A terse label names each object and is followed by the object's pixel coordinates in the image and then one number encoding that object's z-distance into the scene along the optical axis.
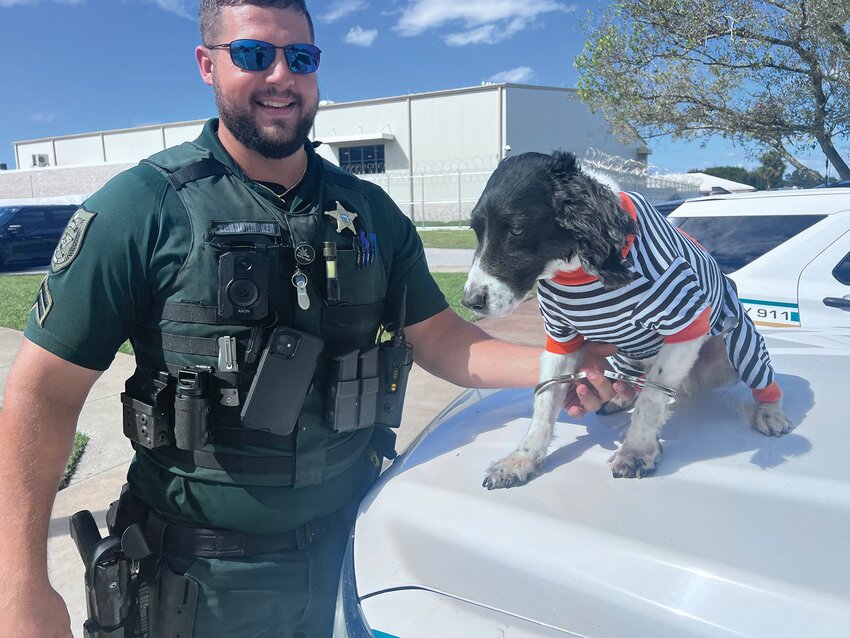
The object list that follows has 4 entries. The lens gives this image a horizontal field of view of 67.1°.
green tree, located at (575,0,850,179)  11.18
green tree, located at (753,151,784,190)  38.88
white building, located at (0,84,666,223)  31.44
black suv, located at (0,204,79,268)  15.73
